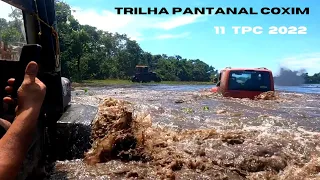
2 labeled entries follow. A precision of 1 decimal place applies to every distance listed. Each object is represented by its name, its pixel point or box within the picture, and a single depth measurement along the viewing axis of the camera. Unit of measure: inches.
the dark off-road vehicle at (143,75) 1143.8
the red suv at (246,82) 327.9
